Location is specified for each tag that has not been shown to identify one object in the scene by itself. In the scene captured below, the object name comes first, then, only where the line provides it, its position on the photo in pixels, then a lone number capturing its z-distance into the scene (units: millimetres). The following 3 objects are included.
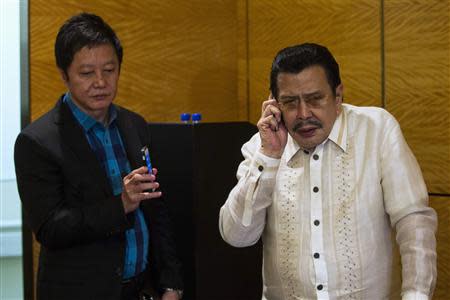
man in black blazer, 4391
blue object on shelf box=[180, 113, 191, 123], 6344
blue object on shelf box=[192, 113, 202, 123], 6282
